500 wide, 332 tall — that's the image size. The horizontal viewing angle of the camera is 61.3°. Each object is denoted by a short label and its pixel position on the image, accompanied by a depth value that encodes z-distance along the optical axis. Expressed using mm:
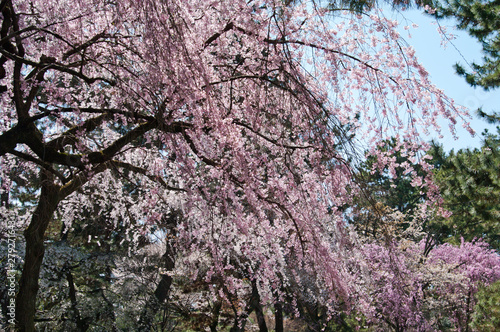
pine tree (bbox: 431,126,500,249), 7297
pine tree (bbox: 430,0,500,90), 7270
